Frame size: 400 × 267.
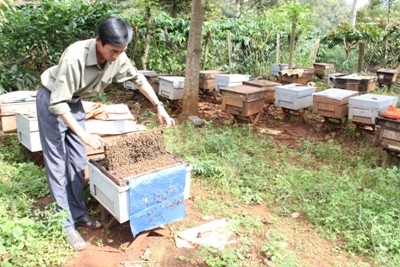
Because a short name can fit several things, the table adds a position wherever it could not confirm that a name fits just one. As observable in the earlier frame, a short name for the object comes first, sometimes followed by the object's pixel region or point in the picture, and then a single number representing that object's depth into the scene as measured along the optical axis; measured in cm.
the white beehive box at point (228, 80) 742
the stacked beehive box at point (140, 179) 282
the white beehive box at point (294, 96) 631
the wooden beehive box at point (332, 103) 583
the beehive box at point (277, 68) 1048
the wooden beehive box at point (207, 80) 814
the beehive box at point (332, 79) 814
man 258
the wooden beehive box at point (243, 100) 603
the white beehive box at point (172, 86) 692
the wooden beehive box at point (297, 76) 900
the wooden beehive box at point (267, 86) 669
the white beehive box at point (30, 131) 401
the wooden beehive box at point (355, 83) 791
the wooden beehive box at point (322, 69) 1125
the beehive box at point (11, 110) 454
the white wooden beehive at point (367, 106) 536
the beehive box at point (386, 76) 955
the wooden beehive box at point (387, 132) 461
